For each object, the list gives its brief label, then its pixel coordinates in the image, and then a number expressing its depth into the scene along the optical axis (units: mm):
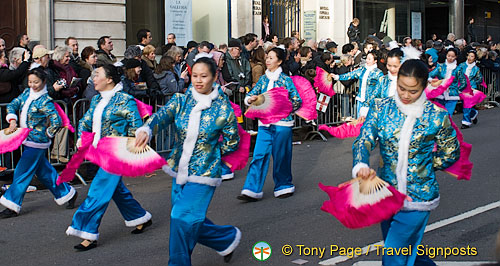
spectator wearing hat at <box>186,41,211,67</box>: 12062
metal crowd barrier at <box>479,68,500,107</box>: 20723
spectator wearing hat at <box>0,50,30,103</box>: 10117
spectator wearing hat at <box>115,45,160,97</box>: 11109
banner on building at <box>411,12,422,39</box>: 29548
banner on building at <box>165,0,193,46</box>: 18453
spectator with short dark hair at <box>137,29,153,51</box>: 13812
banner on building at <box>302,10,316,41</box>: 23125
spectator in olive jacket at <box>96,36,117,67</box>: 11930
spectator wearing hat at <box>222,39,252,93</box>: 12570
